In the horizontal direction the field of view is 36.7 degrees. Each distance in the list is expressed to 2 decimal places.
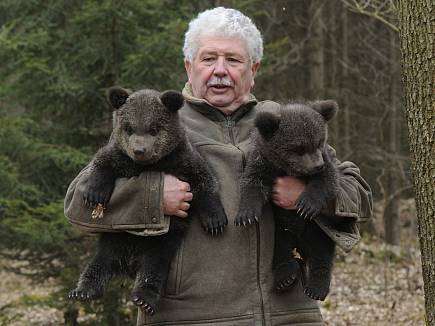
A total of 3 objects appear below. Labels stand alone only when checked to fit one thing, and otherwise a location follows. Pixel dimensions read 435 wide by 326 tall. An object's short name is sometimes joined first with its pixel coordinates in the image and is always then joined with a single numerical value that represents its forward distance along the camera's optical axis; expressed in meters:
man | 3.70
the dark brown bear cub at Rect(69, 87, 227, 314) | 3.81
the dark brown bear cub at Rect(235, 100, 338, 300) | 3.88
